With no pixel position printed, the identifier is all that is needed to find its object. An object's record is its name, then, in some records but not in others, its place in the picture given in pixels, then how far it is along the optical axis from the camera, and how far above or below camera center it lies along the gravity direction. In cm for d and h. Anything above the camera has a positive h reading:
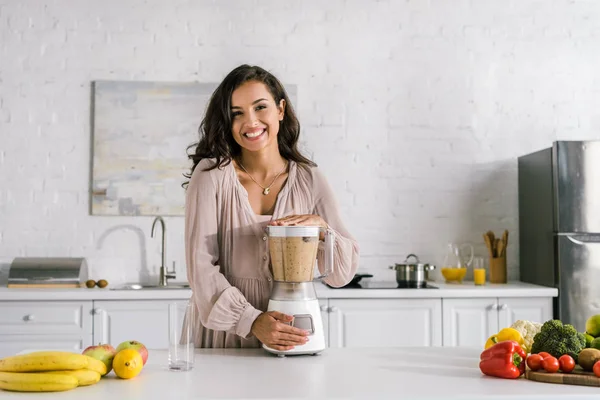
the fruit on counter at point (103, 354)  178 -30
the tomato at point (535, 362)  181 -33
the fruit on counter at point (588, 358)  178 -31
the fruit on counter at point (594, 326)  197 -26
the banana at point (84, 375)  166 -33
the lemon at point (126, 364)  175 -32
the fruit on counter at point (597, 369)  173 -33
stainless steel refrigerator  397 +4
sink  411 -30
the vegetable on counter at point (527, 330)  203 -28
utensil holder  439 -21
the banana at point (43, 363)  166 -30
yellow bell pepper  200 -29
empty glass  178 -26
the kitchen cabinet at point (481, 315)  396 -45
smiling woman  218 +10
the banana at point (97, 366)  171 -32
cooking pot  406 -23
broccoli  183 -28
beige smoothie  210 -6
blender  208 -13
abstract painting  438 +59
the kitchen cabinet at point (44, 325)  376 -47
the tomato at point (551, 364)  179 -33
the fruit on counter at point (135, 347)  181 -29
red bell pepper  181 -33
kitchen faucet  425 -20
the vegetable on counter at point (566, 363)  179 -33
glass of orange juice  424 -24
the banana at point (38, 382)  162 -34
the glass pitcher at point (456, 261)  431 -16
